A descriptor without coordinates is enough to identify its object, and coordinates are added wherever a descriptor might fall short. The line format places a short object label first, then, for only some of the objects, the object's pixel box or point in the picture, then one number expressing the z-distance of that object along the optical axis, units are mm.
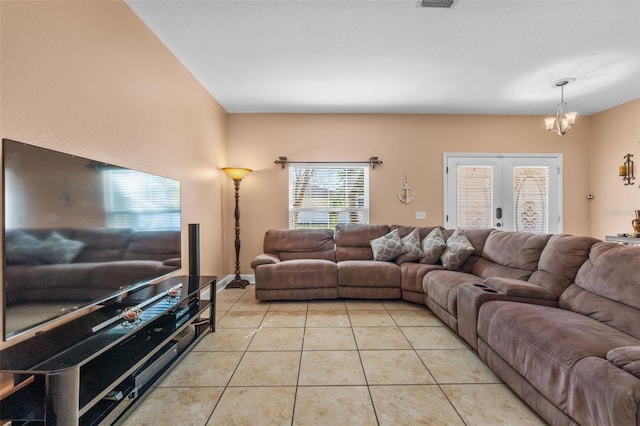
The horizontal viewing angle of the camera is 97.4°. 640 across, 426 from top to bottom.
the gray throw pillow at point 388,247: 3848
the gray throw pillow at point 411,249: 3771
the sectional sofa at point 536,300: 1276
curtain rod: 4531
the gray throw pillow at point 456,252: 3322
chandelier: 3361
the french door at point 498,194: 4629
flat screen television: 1199
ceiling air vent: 2123
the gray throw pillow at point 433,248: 3602
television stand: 1151
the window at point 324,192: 4625
